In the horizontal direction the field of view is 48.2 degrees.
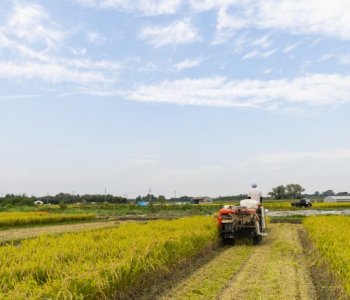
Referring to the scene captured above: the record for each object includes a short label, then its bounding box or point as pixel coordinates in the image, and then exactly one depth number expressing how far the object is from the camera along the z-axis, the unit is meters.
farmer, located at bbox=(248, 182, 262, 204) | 13.34
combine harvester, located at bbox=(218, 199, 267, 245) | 12.01
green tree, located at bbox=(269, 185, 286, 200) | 106.45
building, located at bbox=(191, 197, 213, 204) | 93.84
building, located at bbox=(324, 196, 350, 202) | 82.48
